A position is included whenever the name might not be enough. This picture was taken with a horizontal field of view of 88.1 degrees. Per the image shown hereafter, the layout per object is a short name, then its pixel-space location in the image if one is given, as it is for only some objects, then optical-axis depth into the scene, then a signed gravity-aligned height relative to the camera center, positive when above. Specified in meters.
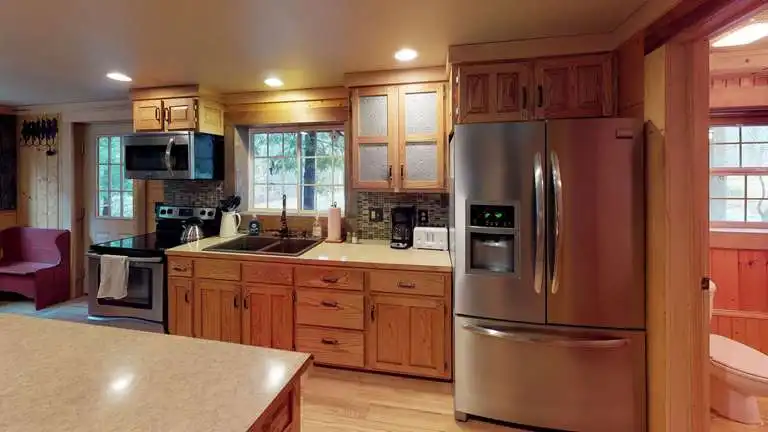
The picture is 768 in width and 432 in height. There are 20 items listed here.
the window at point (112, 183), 4.22 +0.34
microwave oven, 3.27 +0.50
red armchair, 3.95 -0.52
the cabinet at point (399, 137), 2.82 +0.56
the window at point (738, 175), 2.86 +0.28
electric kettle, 3.30 -0.16
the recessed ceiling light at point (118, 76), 3.00 +1.07
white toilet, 2.03 -0.87
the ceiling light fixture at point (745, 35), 2.00 +0.94
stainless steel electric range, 2.94 -0.52
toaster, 2.93 -0.18
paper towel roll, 3.27 -0.08
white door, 4.20 +0.27
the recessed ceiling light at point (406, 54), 2.46 +1.02
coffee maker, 3.05 -0.10
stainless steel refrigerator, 1.92 -0.28
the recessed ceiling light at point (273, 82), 3.10 +1.06
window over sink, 3.56 +0.42
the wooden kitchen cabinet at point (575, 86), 2.28 +0.74
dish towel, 2.94 -0.47
